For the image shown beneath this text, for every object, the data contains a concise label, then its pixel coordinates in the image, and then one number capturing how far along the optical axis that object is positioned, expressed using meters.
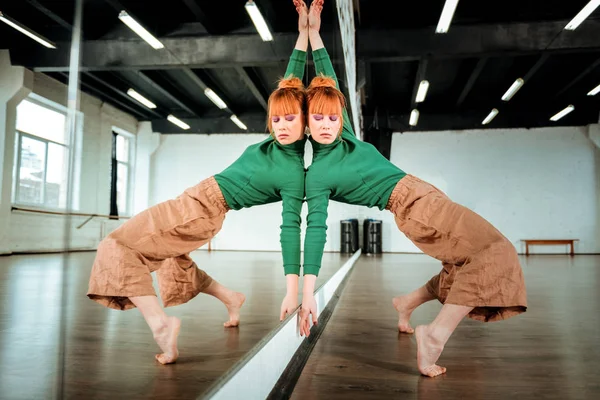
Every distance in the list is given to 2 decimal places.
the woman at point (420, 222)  1.19
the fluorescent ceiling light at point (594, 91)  9.10
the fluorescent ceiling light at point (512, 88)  8.37
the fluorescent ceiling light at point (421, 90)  8.25
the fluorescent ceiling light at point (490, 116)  10.52
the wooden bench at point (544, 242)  11.07
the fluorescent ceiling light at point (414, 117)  10.61
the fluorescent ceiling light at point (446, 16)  4.97
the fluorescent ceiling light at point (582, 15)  5.13
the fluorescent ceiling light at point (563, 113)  10.07
